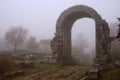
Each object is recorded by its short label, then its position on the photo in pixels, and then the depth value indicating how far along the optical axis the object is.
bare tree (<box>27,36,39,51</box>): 28.63
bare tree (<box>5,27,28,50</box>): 24.68
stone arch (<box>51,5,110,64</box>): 11.43
